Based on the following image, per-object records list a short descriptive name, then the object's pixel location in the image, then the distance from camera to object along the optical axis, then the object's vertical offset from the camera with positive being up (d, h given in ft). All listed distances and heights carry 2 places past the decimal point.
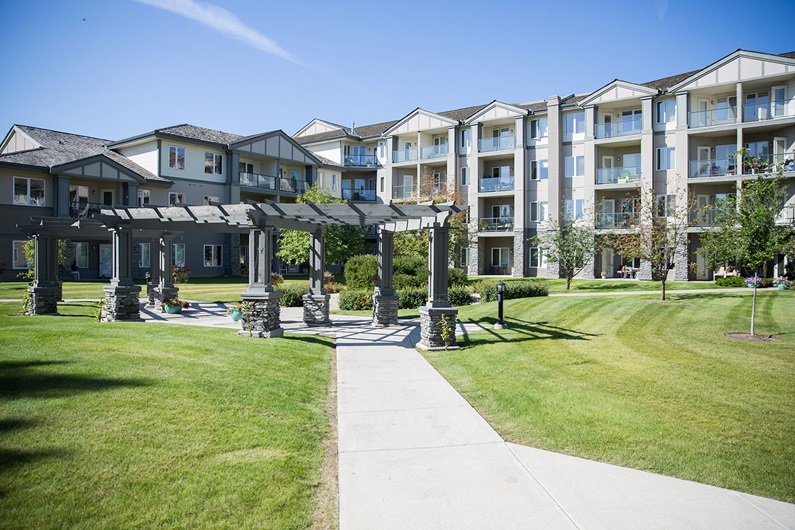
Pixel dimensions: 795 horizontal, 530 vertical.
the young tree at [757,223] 40.01 +2.87
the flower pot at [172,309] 59.00 -5.86
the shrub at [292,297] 71.31 -5.42
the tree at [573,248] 89.15 +1.98
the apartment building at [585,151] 97.71 +25.38
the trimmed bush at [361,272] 80.07 -2.07
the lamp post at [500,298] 47.88 -3.76
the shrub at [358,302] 68.33 -5.85
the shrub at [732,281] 82.23 -3.71
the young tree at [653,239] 66.49 +2.79
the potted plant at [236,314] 49.99 -5.48
